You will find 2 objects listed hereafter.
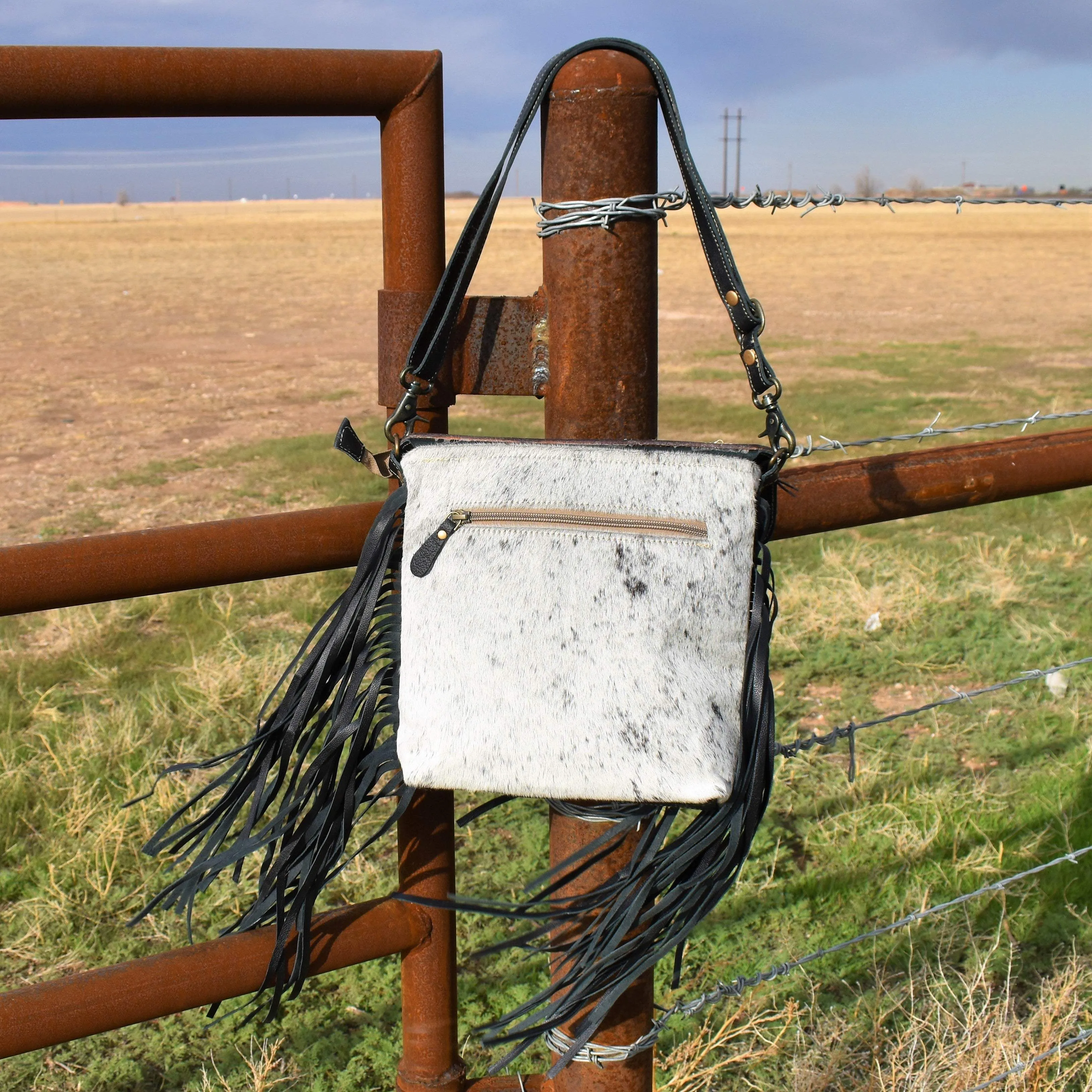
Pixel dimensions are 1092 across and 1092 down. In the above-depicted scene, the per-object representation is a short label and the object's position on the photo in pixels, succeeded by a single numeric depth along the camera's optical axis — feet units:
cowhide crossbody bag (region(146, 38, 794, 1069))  3.60
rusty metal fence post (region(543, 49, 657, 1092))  3.61
